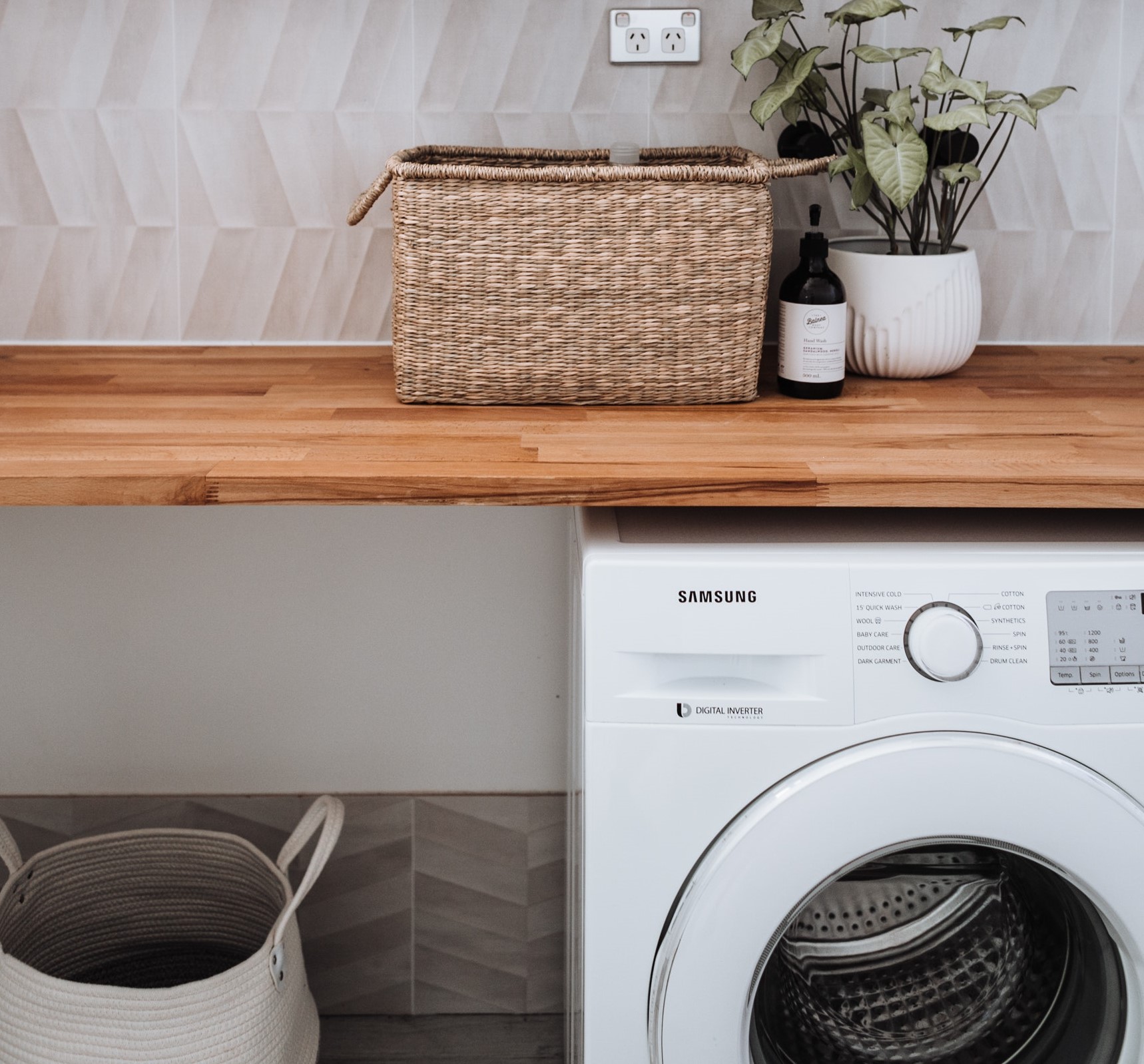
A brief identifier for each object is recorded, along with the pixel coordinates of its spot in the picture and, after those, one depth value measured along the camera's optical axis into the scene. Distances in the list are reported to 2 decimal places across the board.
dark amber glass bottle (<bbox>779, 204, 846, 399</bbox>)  1.22
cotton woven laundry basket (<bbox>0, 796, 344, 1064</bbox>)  1.20
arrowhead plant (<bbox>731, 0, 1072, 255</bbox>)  1.21
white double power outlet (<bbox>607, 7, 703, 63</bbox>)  1.44
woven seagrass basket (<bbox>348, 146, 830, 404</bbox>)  1.18
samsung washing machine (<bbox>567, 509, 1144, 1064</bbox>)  0.93
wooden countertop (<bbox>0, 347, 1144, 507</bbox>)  0.96
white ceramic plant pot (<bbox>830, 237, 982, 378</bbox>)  1.32
